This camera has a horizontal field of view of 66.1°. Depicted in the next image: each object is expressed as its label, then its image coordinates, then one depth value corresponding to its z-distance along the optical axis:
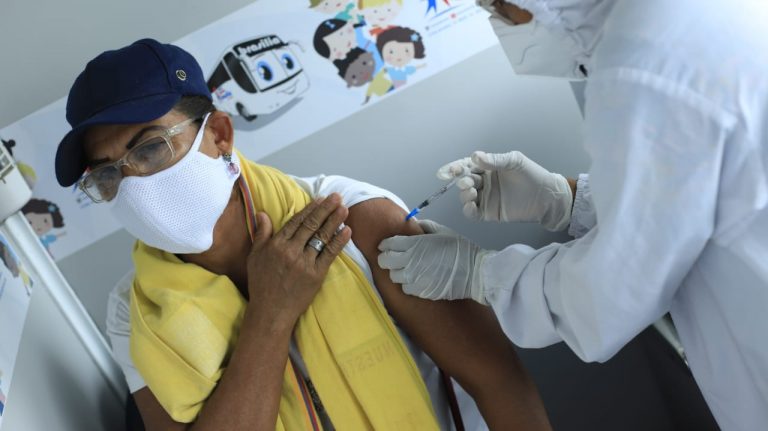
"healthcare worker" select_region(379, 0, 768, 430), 0.82
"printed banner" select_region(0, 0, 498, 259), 1.85
